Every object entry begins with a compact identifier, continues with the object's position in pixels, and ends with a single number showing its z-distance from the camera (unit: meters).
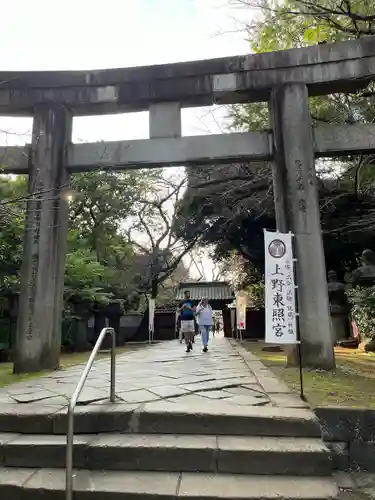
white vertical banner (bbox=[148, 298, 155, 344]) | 19.47
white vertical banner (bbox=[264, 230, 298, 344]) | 5.01
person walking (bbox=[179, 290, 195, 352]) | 10.02
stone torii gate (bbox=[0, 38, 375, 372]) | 7.00
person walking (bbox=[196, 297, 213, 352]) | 10.47
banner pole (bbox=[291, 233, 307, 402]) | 4.23
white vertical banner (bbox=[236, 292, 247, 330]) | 16.40
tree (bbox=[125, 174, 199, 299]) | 21.66
